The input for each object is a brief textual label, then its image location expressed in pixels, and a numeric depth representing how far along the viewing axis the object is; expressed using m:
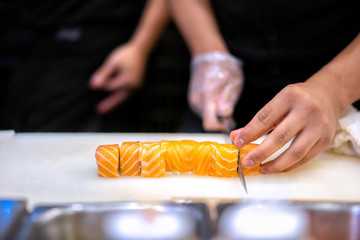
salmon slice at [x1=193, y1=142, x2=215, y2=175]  1.17
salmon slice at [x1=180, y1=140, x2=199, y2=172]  1.17
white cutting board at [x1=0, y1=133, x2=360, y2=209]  1.10
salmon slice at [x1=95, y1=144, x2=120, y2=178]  1.16
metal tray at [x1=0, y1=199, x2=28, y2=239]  0.87
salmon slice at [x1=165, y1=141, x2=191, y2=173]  1.17
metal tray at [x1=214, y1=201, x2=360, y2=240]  0.89
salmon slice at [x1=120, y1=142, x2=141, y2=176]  1.17
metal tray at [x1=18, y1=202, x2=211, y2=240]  0.89
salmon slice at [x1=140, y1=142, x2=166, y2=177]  1.16
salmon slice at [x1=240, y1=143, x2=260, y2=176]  1.17
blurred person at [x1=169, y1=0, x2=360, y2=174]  1.09
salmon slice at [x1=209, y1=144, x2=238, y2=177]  1.16
